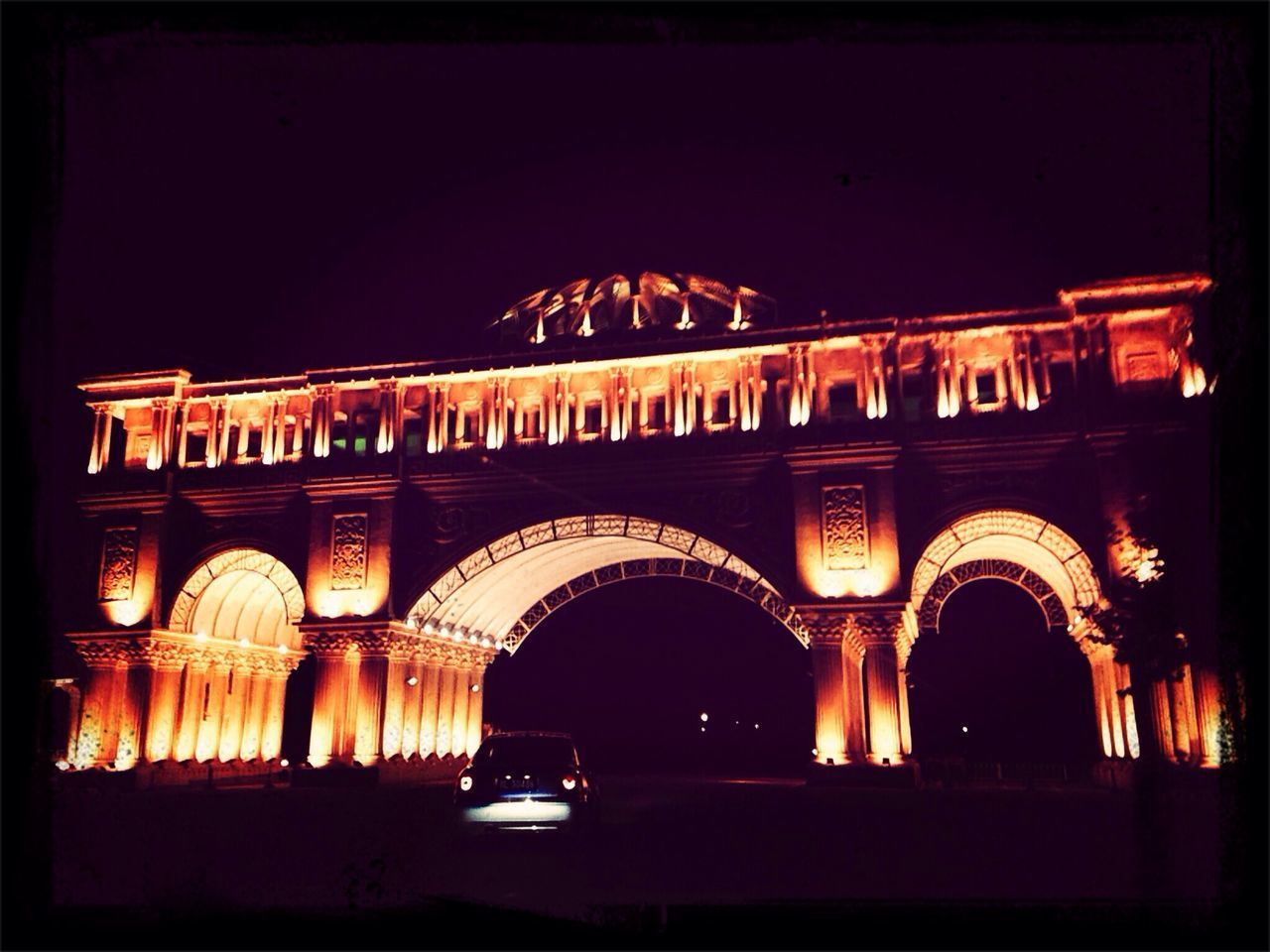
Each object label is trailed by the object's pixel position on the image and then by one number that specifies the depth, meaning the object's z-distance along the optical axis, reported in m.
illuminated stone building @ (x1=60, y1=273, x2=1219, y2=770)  29.16
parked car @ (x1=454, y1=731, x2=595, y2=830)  15.74
